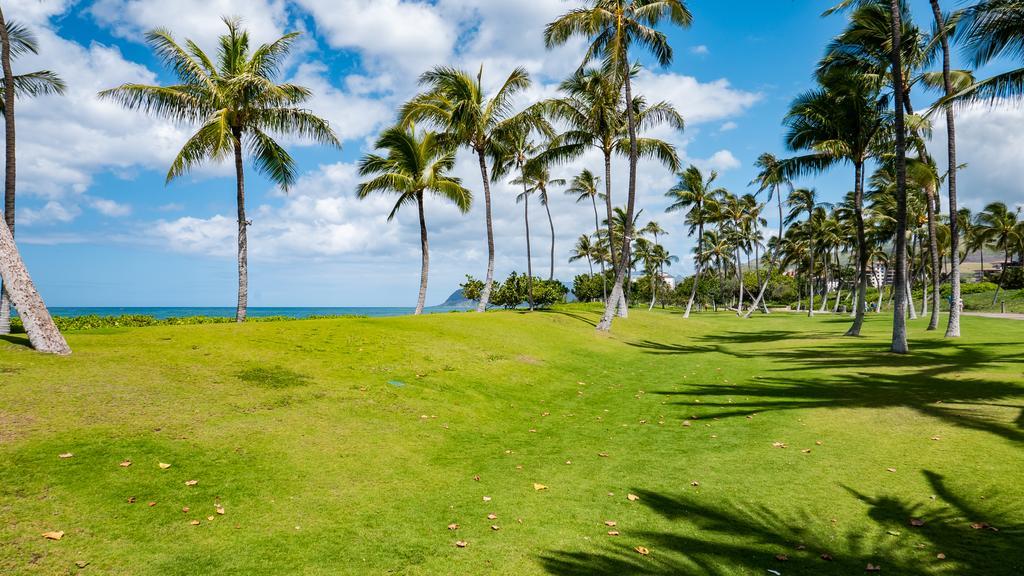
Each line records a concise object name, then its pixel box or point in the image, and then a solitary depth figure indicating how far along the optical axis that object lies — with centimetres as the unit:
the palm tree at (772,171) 2816
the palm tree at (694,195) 4719
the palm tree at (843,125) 2378
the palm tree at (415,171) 2823
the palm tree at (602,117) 2744
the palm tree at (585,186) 4888
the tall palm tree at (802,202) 4959
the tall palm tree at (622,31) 2230
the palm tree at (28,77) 1835
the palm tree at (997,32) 1273
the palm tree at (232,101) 1766
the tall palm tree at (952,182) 2111
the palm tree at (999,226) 5734
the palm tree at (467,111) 2609
